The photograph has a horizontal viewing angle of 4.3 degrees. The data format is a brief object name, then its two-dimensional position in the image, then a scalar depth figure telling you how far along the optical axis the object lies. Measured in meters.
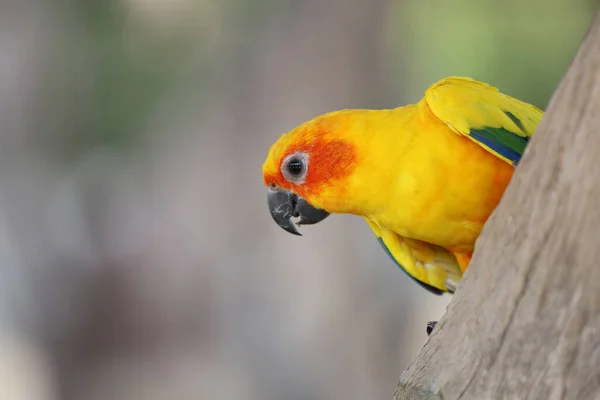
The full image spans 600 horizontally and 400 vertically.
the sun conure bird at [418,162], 2.66
